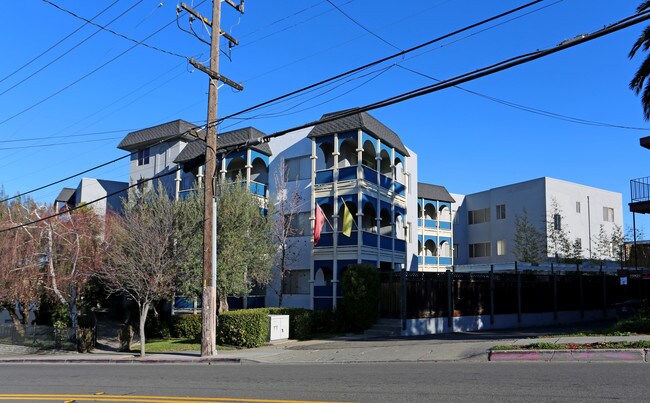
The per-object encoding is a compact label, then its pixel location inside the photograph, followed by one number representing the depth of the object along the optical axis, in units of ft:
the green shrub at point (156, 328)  89.20
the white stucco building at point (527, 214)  146.51
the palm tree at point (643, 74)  68.46
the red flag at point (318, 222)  83.69
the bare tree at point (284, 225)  93.50
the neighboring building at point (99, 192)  122.11
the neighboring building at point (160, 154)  111.96
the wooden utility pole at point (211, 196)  59.06
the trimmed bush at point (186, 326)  84.89
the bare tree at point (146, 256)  69.15
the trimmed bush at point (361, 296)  73.92
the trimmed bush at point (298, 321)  74.02
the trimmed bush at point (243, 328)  68.33
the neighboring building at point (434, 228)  154.92
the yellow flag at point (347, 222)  82.94
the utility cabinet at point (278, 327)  70.54
